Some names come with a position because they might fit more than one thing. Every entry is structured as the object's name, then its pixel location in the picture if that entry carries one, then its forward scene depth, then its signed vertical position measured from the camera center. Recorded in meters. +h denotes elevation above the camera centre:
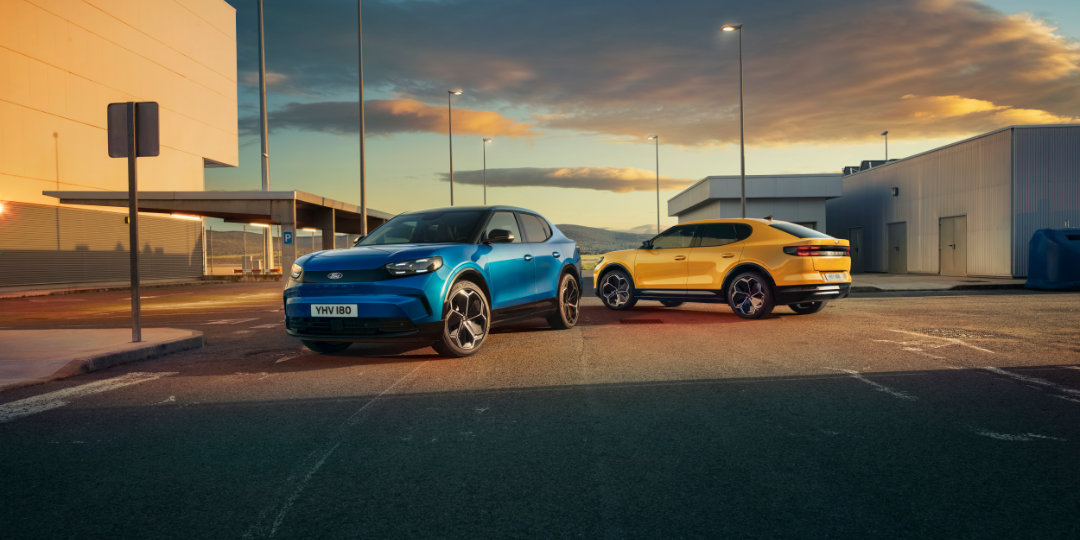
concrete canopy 24.59 +1.93
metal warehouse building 24.09 +1.78
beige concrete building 27.73 +6.20
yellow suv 11.49 -0.26
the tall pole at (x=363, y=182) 27.16 +2.80
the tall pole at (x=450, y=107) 39.62 +8.32
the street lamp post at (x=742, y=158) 26.59 +3.51
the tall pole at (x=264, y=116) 29.23 +5.77
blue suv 7.26 -0.30
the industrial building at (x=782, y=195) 35.09 +2.75
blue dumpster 18.44 -0.29
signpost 8.90 +1.53
